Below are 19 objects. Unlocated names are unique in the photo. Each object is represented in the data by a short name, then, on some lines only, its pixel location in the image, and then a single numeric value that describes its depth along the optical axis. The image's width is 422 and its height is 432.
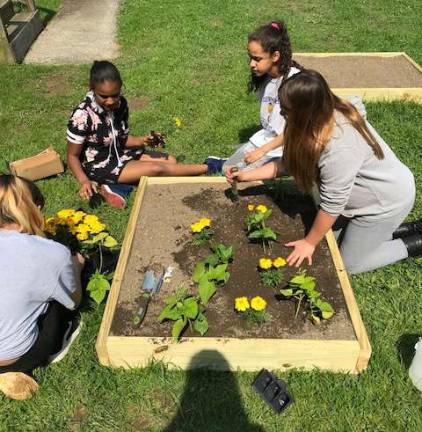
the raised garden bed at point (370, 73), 5.41
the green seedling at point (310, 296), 2.50
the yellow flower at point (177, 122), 5.19
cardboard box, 4.13
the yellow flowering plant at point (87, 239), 2.74
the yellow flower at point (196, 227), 3.01
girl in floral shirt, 3.57
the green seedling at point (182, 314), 2.44
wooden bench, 6.82
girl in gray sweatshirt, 2.36
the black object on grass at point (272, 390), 2.42
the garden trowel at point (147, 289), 2.58
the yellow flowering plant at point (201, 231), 3.02
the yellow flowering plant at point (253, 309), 2.48
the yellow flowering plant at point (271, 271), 2.69
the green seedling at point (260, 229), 2.94
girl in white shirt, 3.31
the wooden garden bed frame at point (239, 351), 2.42
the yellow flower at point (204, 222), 3.02
